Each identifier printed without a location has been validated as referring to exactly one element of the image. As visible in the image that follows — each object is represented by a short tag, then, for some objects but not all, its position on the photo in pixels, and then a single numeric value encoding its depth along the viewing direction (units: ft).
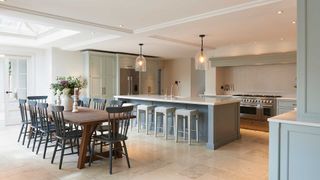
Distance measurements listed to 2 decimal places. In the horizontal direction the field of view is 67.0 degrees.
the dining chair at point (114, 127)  11.44
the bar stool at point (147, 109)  19.17
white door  22.70
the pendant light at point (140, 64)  20.08
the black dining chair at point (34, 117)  14.62
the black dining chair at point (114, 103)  15.69
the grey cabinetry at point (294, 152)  7.86
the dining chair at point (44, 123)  13.58
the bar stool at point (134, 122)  21.15
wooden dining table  11.42
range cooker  20.31
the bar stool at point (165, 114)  17.69
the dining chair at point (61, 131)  11.90
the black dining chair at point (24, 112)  16.03
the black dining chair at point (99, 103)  17.33
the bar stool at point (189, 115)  16.17
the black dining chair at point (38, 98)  19.46
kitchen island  15.39
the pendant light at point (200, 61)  17.03
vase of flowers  15.20
